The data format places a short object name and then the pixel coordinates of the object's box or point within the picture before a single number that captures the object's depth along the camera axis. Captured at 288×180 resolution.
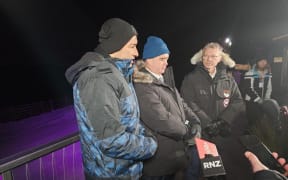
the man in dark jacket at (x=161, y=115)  2.06
